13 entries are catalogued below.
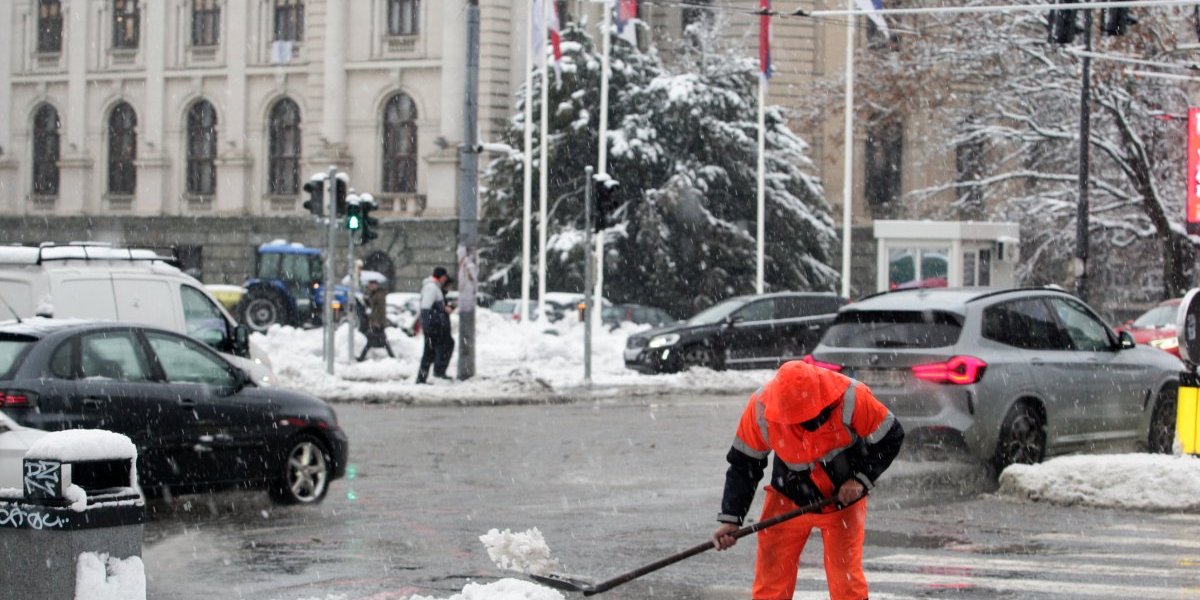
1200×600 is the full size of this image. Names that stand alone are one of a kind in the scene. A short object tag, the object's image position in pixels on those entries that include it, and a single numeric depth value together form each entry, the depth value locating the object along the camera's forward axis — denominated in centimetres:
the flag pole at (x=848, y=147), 3922
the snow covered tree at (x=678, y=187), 4875
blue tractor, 4512
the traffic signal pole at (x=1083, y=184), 3092
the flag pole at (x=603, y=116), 3981
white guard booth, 3192
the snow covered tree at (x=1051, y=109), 3556
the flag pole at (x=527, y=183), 4319
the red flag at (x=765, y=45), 3809
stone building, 5534
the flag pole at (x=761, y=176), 4212
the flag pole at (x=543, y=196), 4184
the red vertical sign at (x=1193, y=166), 2783
